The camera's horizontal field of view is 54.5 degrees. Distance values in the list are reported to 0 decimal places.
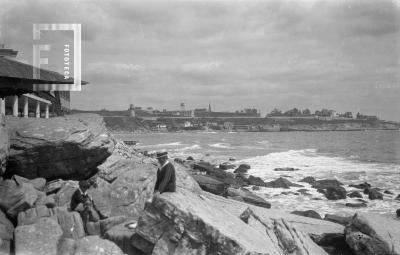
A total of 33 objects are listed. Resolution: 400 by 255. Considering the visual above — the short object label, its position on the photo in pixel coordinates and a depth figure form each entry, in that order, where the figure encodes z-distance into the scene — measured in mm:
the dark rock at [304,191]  21453
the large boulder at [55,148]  9320
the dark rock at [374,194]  20594
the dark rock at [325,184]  23739
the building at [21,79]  10961
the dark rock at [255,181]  24562
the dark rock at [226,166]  33950
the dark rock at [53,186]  9242
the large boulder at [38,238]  6539
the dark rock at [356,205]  18641
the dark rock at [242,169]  30914
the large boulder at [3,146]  8260
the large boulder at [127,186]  8845
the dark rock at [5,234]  6660
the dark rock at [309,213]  14344
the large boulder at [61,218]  7477
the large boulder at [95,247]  6625
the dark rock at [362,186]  23939
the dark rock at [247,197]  14328
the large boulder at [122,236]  7090
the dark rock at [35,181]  8696
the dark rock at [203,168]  27698
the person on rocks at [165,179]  7584
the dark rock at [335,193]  20408
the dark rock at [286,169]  32800
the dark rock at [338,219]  12150
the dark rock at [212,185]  15734
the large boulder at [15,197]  7738
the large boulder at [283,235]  7617
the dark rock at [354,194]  21203
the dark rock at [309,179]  26250
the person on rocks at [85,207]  8383
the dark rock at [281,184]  23719
